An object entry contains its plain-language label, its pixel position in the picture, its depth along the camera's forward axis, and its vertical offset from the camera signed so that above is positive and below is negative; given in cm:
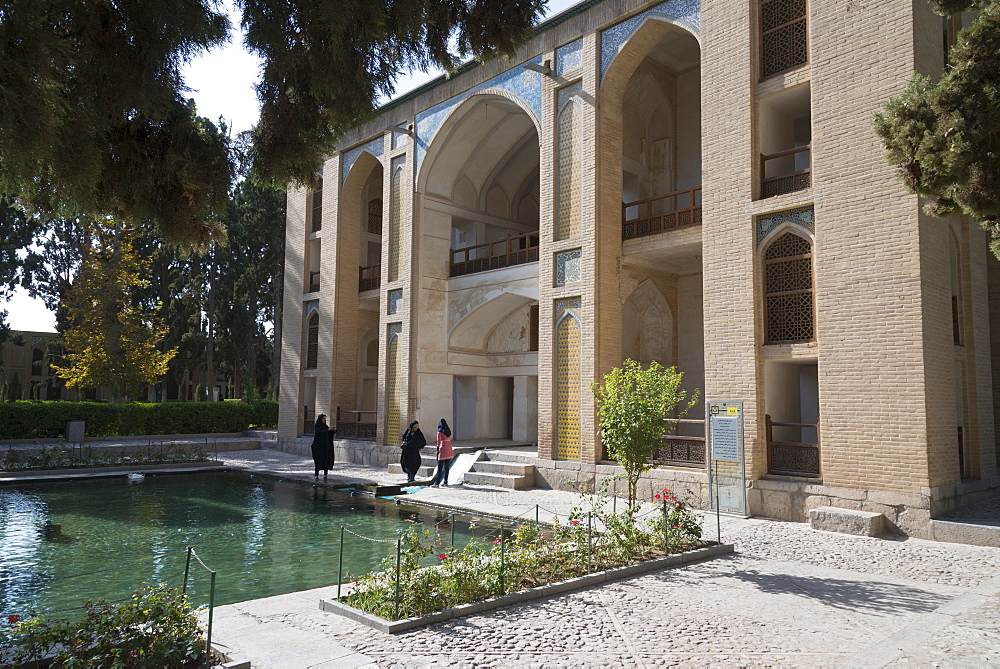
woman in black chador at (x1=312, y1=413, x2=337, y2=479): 1518 -105
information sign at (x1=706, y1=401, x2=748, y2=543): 1053 -88
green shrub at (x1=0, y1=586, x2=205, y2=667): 380 -136
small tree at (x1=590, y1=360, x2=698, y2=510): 805 -16
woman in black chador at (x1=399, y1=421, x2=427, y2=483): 1449 -109
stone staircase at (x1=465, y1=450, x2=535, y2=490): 1380 -147
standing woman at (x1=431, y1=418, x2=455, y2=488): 1409 -108
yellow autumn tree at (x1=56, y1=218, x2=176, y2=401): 2402 +235
